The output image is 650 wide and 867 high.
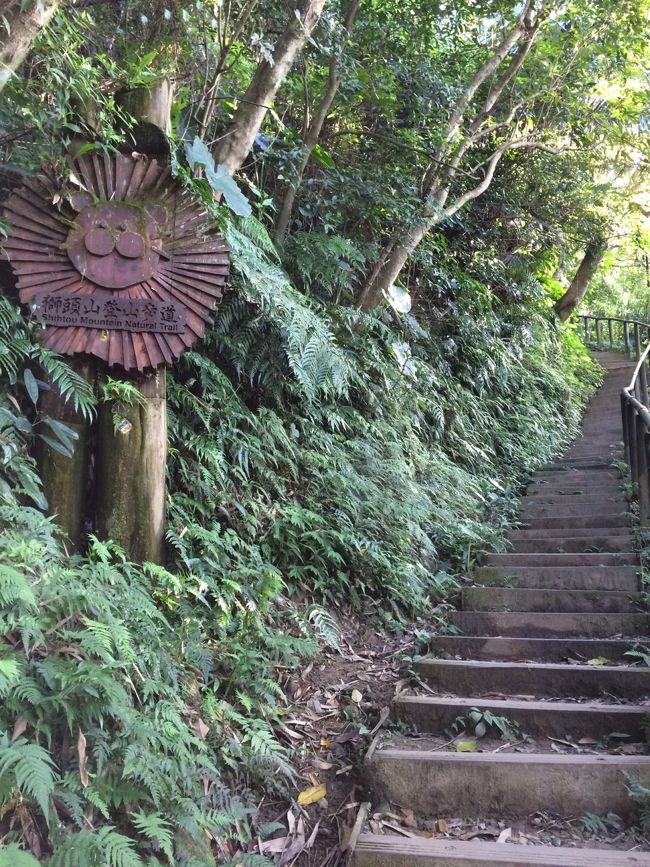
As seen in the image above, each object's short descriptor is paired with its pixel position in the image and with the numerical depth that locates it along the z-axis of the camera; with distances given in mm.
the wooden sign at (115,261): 2975
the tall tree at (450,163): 6375
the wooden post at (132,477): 3094
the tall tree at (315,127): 5246
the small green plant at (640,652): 3553
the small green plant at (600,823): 2564
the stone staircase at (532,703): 2623
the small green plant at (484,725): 3109
